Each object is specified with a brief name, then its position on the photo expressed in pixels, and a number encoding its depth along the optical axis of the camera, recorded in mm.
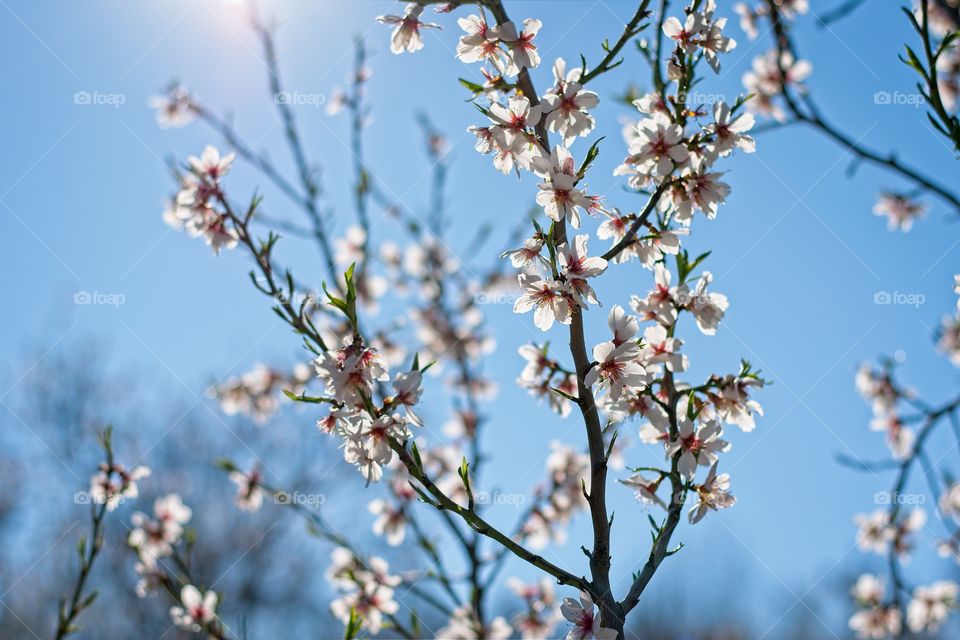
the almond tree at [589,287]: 1048
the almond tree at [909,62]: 1108
